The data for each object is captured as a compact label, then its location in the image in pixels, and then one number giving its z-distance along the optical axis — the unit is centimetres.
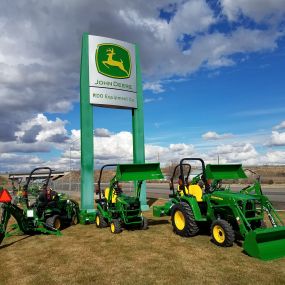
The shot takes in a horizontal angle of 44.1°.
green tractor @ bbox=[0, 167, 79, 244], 973
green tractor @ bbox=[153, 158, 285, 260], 744
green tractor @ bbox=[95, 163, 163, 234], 1089
